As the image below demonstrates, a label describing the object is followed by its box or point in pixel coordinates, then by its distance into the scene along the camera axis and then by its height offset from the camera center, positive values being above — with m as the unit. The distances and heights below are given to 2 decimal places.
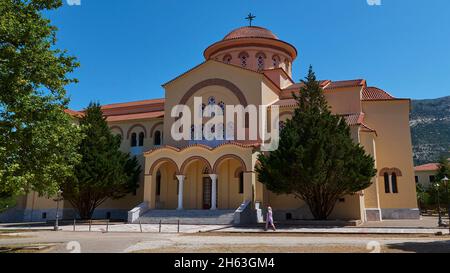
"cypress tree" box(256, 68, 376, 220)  21.56 +2.36
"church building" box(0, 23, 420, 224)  26.25 +3.41
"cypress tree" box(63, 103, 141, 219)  28.05 +2.41
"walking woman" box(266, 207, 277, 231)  19.28 -0.63
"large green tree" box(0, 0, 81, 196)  11.86 +3.23
